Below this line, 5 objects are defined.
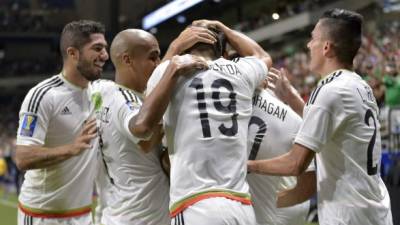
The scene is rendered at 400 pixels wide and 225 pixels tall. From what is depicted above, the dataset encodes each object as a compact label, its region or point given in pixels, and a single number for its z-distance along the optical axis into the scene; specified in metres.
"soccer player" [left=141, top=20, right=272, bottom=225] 3.16
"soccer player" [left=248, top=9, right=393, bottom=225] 3.29
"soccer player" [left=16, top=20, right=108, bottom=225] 4.68
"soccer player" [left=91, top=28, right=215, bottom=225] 3.86
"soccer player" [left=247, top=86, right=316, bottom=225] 3.75
